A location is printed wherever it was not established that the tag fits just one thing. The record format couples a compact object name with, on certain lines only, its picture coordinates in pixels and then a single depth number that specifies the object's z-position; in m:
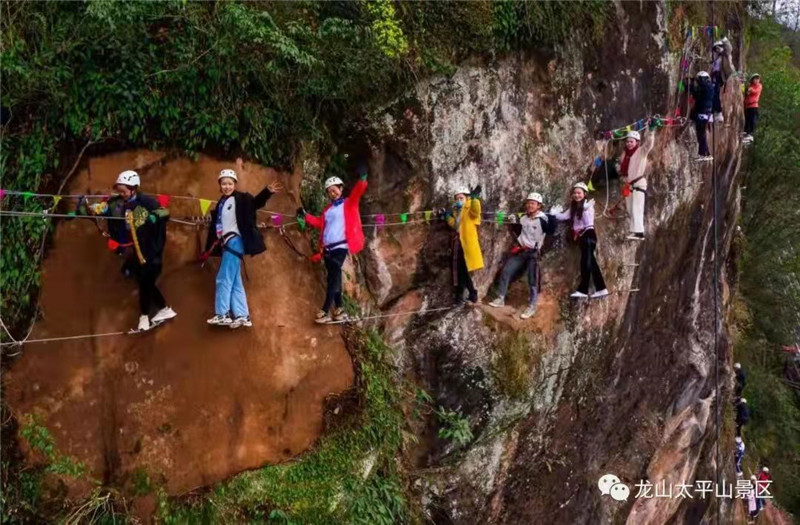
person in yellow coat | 8.02
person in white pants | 9.93
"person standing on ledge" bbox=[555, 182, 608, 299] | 9.05
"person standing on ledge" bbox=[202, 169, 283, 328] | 6.32
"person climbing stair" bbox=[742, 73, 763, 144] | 14.03
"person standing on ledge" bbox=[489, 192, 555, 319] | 8.56
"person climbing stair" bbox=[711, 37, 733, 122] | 12.07
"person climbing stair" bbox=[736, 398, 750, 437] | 17.78
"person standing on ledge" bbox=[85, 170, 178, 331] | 5.98
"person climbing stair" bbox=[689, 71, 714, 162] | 11.39
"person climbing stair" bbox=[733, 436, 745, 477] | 17.73
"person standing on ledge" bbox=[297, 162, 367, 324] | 6.92
